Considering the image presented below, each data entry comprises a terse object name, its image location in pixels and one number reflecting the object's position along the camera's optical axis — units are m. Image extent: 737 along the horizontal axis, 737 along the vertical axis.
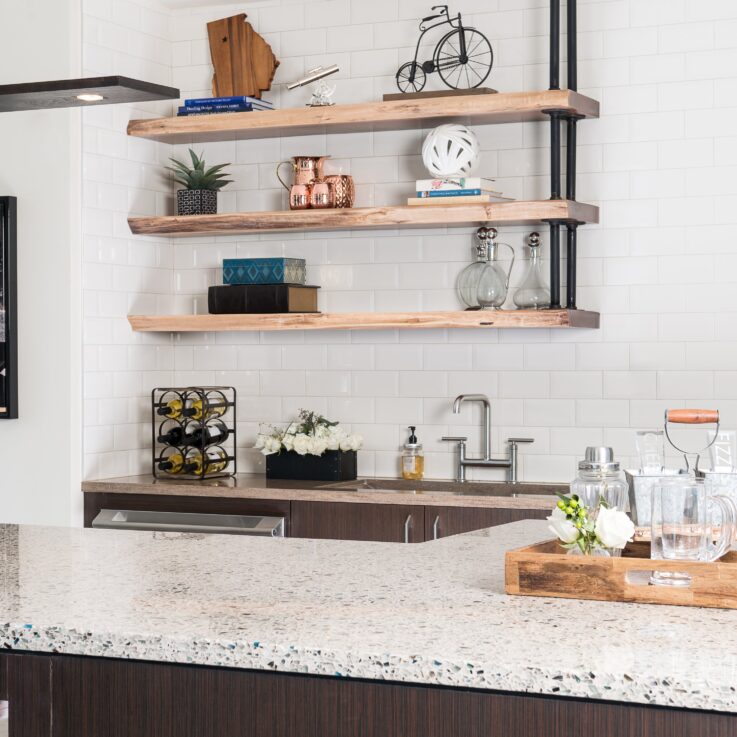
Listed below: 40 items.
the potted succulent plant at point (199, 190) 5.03
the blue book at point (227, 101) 4.89
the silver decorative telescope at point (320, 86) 4.79
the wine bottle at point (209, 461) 4.89
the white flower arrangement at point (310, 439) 4.75
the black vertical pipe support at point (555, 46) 4.49
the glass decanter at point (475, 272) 4.71
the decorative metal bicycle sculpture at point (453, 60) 4.75
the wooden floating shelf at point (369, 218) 4.43
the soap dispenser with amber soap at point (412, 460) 4.80
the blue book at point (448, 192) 4.51
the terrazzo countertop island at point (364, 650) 1.57
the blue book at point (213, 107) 4.90
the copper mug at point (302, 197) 4.82
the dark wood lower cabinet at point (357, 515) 4.20
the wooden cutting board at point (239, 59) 5.05
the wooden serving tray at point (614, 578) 1.88
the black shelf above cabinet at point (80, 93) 2.65
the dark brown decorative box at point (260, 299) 4.81
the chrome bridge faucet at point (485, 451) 4.70
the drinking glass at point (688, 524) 1.93
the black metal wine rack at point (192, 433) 4.91
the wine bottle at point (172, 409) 4.94
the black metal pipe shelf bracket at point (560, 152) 4.50
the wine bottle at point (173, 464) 4.97
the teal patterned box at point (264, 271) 4.85
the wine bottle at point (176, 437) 4.94
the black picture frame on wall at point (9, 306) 4.78
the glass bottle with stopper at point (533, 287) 4.62
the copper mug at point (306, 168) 4.85
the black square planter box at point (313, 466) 4.77
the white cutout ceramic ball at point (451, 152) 4.57
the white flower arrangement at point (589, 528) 1.98
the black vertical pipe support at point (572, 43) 4.52
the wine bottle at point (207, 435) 4.89
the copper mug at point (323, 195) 4.80
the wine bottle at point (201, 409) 4.90
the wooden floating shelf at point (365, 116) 4.45
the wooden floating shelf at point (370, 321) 4.42
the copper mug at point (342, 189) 4.80
